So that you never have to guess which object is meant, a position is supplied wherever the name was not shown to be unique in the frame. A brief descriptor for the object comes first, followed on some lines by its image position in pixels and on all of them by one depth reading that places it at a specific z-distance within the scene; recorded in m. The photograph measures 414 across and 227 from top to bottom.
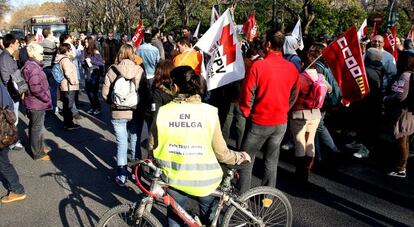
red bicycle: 2.90
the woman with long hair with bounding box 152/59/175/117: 4.46
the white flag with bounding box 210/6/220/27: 8.57
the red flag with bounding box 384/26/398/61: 8.31
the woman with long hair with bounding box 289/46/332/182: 4.68
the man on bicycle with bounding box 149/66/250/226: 2.74
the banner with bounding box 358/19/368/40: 10.03
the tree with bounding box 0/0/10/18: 63.20
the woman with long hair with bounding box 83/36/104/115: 9.52
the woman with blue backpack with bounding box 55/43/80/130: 7.60
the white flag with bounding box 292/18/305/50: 8.43
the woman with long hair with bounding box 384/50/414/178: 4.86
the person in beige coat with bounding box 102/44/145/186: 4.78
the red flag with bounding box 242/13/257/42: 10.62
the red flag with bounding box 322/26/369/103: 4.52
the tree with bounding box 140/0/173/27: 25.17
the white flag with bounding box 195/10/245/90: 4.66
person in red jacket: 3.80
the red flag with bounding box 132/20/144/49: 10.11
